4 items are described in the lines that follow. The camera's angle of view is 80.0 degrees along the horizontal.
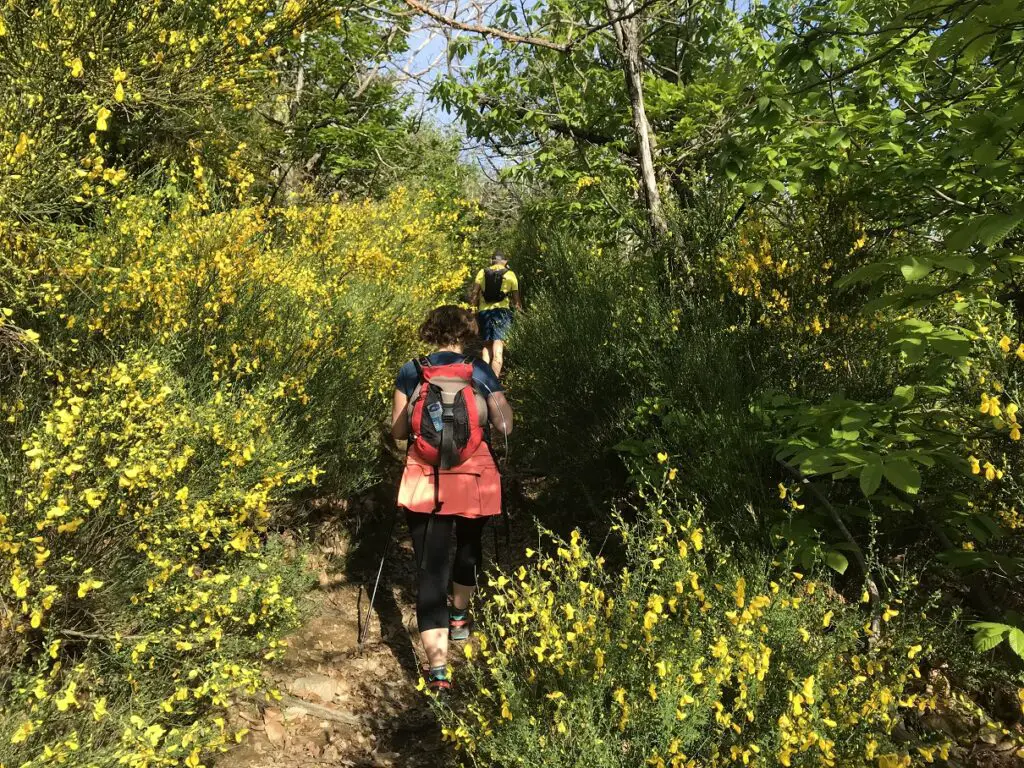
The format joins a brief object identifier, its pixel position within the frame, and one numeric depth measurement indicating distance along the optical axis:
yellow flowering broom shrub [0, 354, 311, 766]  2.05
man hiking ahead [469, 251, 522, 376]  6.61
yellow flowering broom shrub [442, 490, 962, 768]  1.79
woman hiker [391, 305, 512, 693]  2.94
